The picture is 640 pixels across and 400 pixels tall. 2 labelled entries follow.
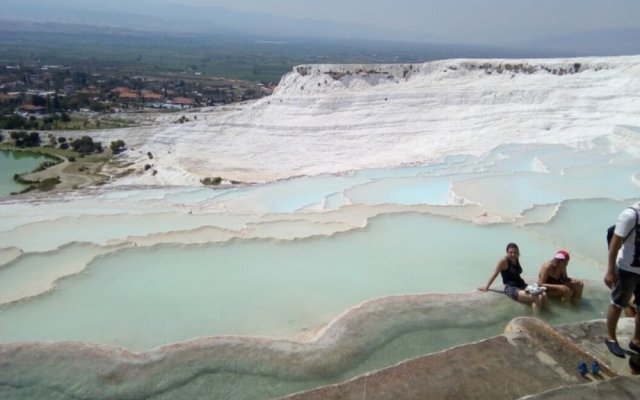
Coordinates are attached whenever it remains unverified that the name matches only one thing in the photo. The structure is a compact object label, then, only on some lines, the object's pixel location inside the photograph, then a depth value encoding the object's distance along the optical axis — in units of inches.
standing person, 102.1
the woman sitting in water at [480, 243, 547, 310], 156.3
